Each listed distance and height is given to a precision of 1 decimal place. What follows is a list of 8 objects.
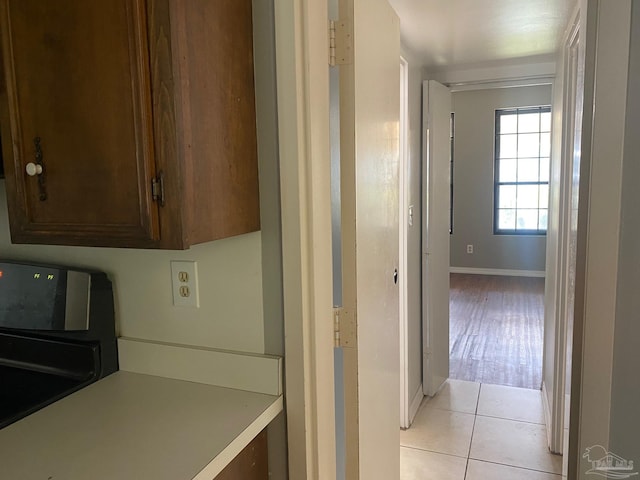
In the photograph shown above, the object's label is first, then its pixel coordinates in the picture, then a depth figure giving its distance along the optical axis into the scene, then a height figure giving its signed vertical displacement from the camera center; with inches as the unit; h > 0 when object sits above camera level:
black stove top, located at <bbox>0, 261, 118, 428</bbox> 47.9 -13.7
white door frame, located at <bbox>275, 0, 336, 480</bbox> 42.4 -2.7
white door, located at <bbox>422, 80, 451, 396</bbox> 115.7 -12.0
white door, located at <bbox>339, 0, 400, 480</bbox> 51.9 -5.9
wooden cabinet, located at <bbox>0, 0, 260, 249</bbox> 34.5 +5.4
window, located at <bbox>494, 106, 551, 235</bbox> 246.7 +6.1
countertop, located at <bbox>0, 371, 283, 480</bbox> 34.1 -19.2
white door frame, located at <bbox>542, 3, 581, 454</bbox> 83.5 -7.2
